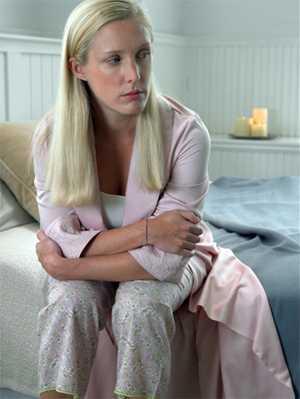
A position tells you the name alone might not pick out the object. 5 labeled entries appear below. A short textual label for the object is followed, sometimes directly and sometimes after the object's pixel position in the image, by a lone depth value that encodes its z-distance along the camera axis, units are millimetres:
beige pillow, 2047
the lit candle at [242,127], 3820
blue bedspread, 1643
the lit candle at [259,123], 3793
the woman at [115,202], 1411
